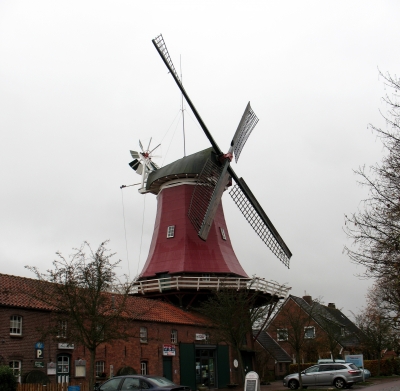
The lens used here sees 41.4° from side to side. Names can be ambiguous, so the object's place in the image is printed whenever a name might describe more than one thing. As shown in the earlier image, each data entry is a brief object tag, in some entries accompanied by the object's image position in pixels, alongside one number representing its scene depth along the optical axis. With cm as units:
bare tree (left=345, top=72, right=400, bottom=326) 1177
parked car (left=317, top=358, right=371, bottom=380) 3380
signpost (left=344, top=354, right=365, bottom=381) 3235
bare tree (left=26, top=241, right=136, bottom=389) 1798
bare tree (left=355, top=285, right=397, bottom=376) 3812
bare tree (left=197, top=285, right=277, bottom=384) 2284
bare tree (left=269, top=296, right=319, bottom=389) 2961
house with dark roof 3431
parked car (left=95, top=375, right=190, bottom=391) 1378
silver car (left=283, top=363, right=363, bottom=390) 2583
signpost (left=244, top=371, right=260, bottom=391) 1823
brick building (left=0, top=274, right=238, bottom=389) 2006
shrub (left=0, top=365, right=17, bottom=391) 1705
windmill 3120
